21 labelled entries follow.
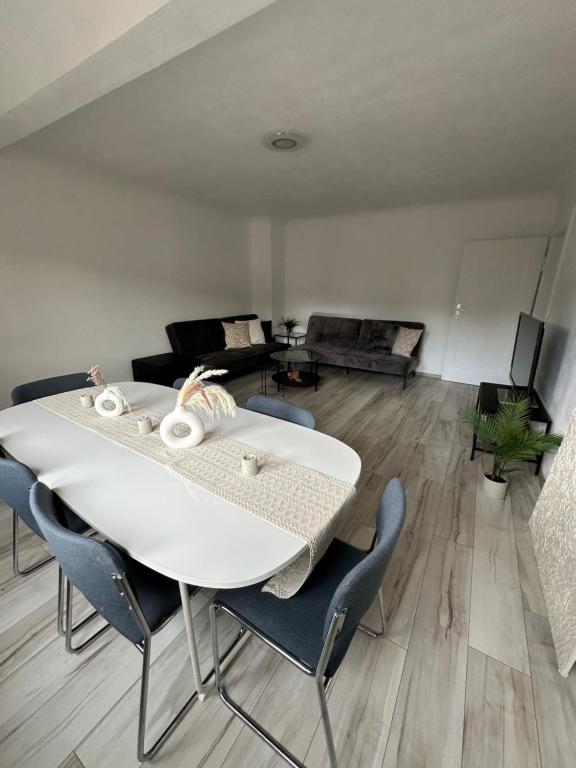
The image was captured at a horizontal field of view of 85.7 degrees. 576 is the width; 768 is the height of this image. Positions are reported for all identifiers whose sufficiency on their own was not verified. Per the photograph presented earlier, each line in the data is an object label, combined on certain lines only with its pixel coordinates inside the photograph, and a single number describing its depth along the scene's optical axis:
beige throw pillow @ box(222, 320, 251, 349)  4.73
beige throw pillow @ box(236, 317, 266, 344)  5.01
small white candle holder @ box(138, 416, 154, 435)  1.46
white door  3.95
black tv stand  2.38
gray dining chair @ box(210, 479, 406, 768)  0.74
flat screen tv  2.35
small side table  5.66
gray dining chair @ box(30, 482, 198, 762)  0.78
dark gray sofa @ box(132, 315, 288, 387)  3.71
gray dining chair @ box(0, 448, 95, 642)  1.05
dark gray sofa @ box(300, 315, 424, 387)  4.40
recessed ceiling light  2.33
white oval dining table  0.80
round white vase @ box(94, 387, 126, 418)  1.65
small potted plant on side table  5.55
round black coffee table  3.87
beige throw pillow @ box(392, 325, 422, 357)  4.52
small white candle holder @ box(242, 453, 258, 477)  1.14
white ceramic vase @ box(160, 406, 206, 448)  1.34
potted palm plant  1.87
